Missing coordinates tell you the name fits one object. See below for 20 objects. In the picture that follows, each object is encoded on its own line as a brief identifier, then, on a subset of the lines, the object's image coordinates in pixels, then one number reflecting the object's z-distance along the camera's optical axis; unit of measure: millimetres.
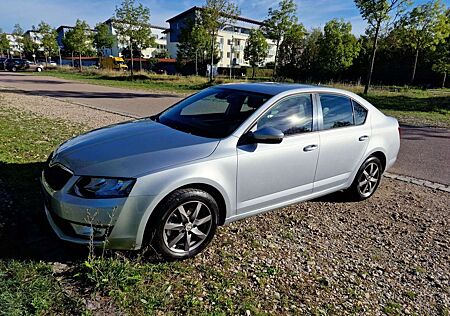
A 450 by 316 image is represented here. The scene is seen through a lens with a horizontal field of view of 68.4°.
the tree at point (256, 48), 44400
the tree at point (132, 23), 31125
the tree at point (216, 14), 24469
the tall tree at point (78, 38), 45781
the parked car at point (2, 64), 43281
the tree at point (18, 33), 60781
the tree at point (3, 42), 62469
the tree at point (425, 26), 19250
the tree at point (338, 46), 35531
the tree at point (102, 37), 49000
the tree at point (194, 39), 35531
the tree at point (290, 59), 46125
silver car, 2658
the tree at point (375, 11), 18484
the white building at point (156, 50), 80256
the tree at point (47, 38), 48750
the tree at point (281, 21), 27828
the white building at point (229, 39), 73125
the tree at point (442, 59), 31359
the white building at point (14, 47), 60947
